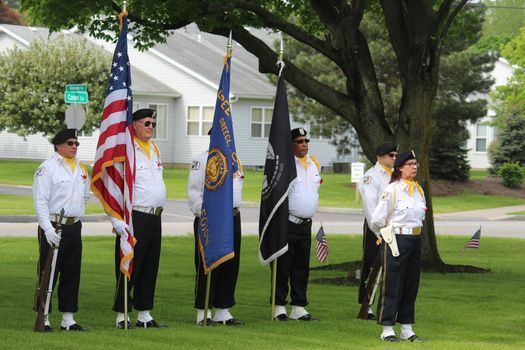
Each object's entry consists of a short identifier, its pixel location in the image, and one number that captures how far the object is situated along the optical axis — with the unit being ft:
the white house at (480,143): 229.04
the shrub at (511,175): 163.32
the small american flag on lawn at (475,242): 69.05
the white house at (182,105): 189.78
